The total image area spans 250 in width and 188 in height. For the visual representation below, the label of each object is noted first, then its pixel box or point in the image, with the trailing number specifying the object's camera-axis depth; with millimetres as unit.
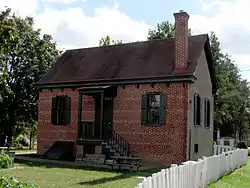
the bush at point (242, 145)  35450
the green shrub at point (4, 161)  6210
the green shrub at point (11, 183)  4066
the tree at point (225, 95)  37875
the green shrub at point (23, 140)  37319
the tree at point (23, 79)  30016
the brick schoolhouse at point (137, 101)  17688
